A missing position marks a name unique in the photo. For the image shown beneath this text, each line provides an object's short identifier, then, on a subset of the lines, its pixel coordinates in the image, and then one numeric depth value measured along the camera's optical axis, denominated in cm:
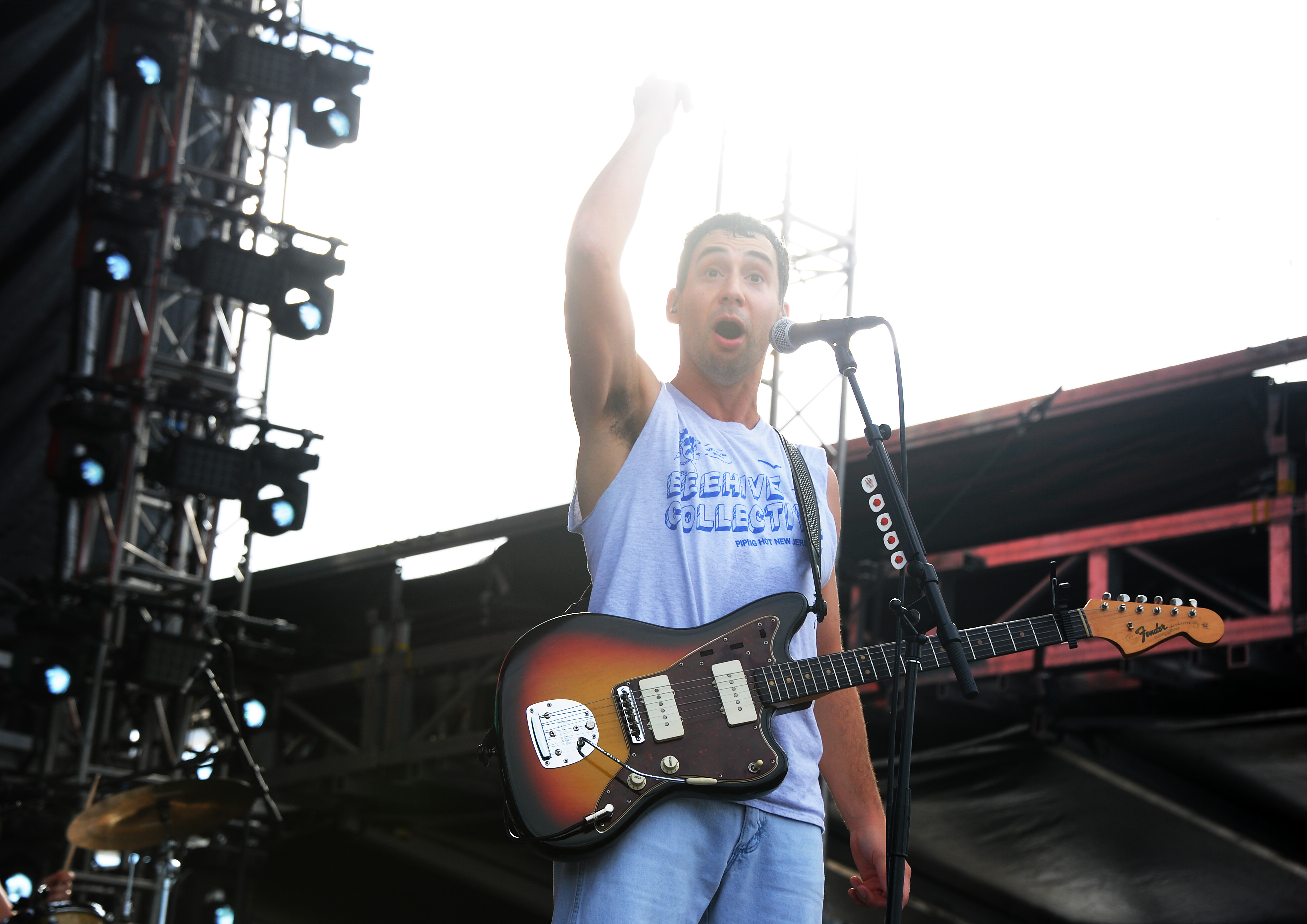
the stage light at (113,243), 785
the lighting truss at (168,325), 788
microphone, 258
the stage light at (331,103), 854
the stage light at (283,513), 823
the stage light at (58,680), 766
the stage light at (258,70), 825
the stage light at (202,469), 784
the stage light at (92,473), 774
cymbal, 632
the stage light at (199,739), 942
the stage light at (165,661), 768
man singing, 219
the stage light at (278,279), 803
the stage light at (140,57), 814
